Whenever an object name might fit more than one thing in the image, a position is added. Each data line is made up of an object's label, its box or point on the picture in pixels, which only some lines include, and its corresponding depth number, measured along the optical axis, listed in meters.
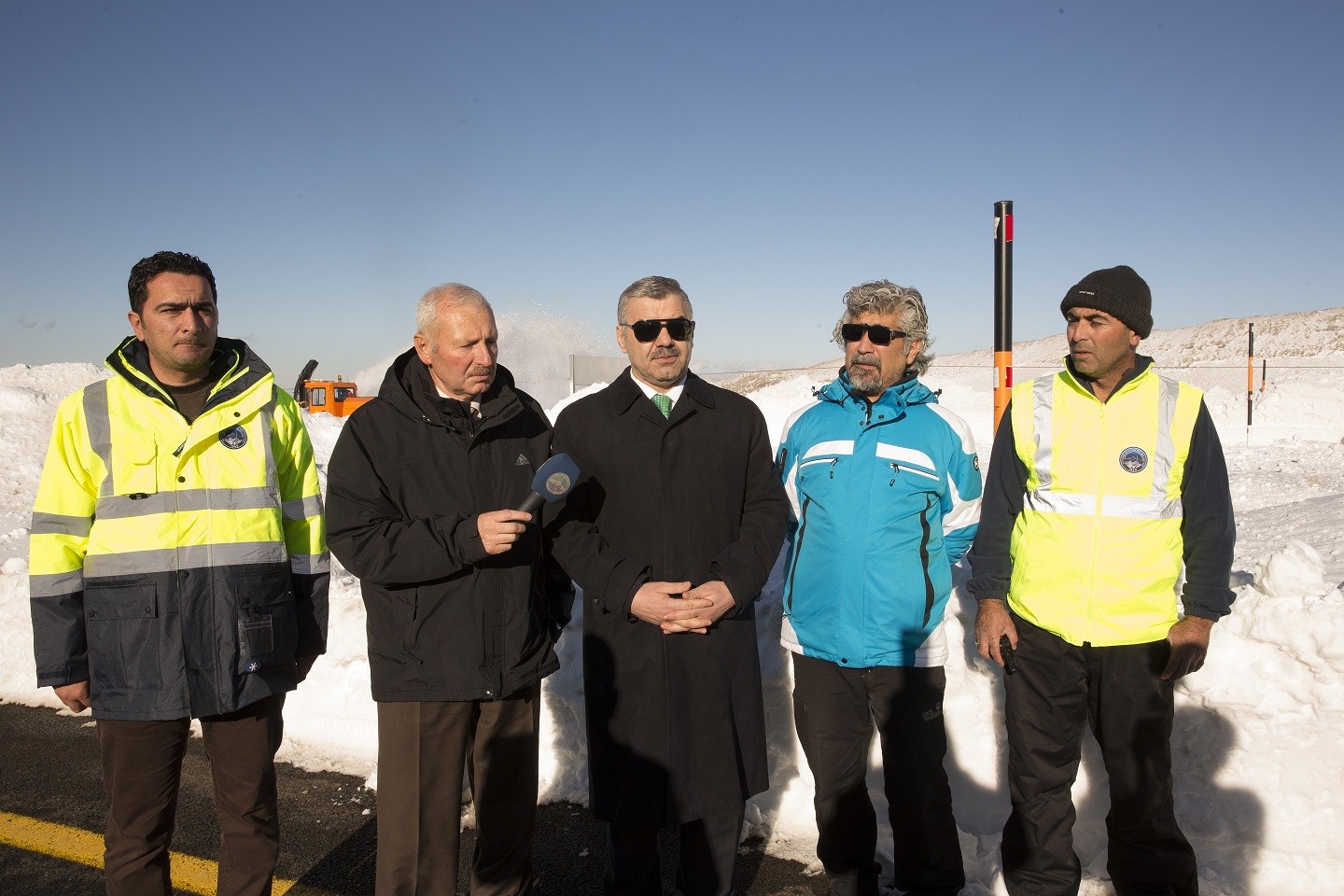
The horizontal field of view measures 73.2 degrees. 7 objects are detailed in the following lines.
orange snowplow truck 25.50
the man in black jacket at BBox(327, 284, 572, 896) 2.84
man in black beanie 2.86
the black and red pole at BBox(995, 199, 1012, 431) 5.24
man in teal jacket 3.09
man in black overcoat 2.97
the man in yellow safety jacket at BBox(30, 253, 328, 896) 2.74
